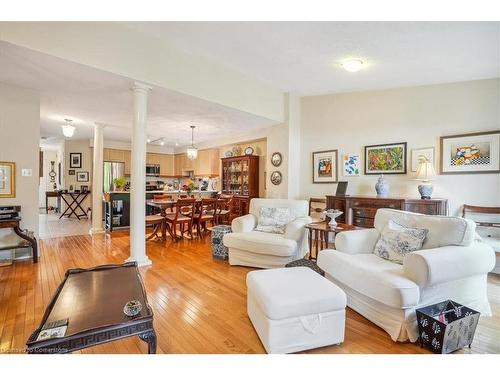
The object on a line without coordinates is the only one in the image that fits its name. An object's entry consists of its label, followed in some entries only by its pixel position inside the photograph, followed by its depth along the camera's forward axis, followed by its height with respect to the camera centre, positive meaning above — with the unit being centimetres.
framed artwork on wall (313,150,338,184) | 450 +38
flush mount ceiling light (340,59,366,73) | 316 +161
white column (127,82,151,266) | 316 +9
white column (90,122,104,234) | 524 +10
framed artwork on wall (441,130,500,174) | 321 +48
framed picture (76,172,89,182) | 760 +27
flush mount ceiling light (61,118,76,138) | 482 +110
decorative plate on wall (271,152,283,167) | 490 +56
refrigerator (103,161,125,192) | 739 +40
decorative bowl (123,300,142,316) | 129 -66
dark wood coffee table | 112 -69
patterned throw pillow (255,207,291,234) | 335 -47
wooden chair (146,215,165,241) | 427 -64
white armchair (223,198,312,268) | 292 -70
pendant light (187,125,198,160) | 566 +78
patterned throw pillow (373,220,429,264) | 213 -49
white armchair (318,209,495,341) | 169 -67
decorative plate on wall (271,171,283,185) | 491 +18
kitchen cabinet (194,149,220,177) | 748 +71
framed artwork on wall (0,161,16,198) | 326 +7
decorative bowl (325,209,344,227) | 303 -35
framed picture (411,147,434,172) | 365 +49
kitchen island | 537 -57
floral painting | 387 +47
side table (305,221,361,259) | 283 -49
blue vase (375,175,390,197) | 382 -1
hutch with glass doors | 600 +15
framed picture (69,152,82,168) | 750 +77
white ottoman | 154 -83
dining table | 435 -34
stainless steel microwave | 822 +52
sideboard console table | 328 -27
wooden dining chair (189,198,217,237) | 476 -54
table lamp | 340 +17
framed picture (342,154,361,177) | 428 +39
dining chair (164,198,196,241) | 436 -58
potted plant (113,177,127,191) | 580 +5
